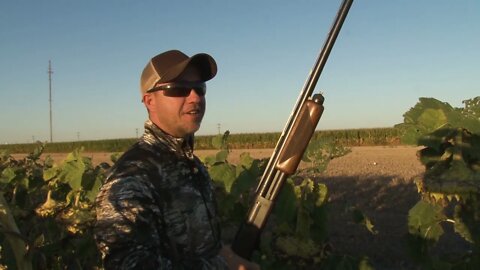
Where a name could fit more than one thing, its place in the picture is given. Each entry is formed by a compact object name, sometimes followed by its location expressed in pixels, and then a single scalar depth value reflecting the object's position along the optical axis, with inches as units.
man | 69.6
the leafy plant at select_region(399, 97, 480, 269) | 100.3
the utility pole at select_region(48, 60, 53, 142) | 2500.0
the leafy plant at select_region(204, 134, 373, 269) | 144.7
